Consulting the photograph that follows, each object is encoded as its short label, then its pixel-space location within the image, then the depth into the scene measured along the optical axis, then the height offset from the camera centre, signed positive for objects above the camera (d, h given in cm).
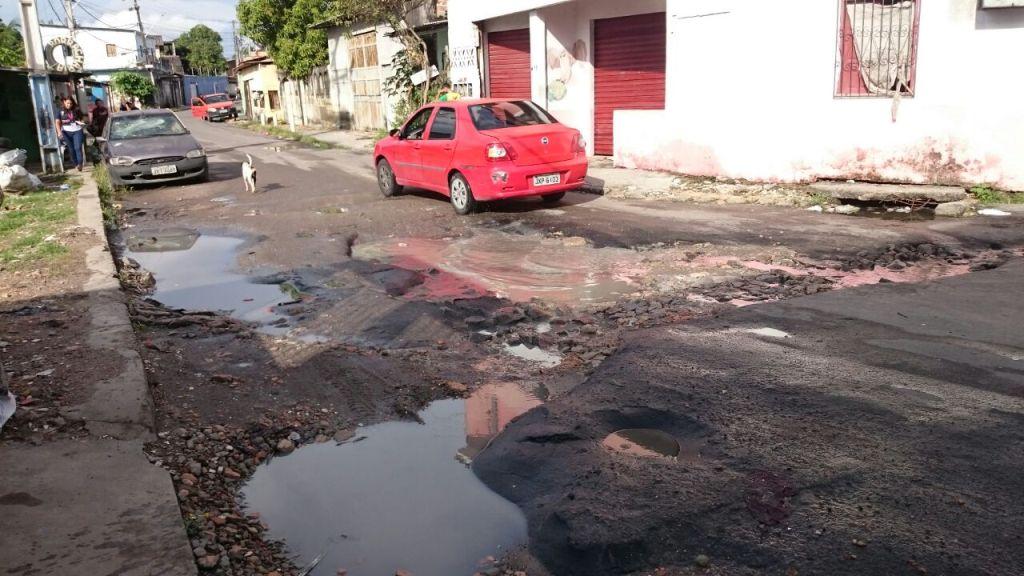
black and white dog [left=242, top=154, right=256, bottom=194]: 1499 -111
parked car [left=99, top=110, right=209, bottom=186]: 1582 -62
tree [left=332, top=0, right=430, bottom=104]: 2225 +253
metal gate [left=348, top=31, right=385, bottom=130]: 2886 +93
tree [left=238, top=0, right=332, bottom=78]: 3350 +352
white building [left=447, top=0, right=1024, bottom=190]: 1027 +0
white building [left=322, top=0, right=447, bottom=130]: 2395 +160
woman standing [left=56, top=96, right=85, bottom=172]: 1852 -21
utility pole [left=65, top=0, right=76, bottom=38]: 4798 +631
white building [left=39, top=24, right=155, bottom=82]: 7419 +642
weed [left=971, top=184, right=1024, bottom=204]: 993 -136
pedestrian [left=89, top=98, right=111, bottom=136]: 2284 +12
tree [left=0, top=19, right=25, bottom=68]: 4912 +546
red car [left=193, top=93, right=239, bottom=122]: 5147 +31
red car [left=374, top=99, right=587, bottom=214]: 1084 -67
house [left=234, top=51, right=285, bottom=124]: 4528 +141
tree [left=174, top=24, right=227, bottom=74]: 10250 +841
